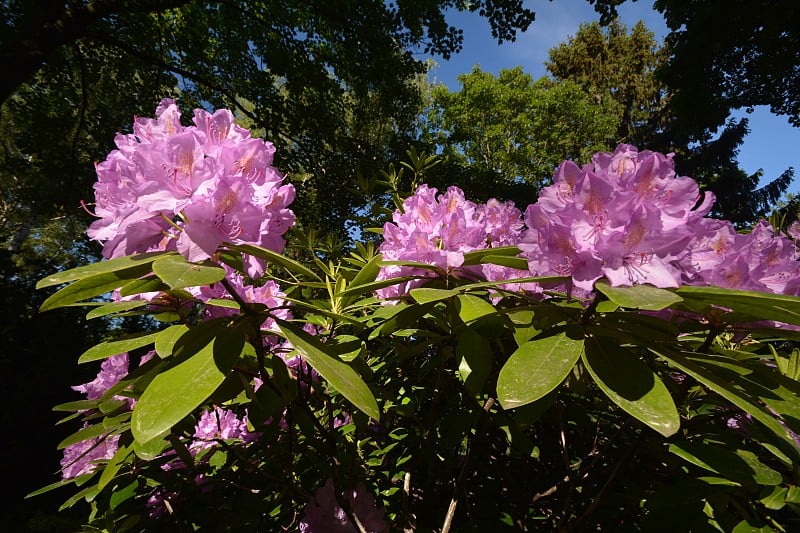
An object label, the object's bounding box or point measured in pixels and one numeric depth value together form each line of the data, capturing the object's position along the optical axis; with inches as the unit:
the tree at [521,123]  626.2
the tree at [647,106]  657.6
